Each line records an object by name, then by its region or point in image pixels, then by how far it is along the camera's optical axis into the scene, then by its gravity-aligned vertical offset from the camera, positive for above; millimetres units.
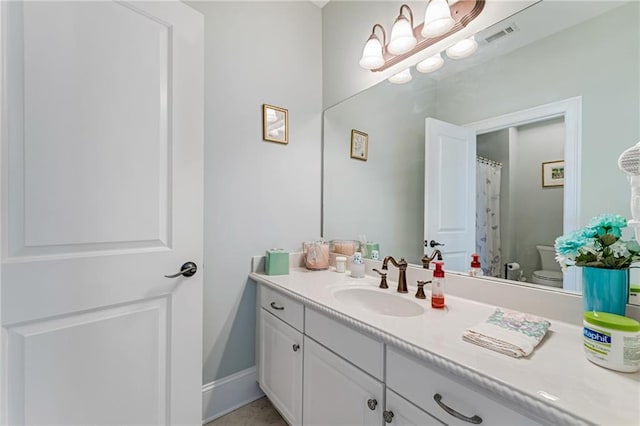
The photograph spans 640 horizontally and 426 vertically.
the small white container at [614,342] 590 -296
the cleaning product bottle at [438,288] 1031 -305
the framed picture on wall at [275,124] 1686 +557
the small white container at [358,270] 1542 -346
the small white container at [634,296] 771 -244
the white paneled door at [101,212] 844 -12
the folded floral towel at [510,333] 690 -346
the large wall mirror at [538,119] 843 +341
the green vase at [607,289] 720 -214
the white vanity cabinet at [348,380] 665 -560
